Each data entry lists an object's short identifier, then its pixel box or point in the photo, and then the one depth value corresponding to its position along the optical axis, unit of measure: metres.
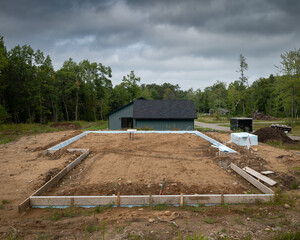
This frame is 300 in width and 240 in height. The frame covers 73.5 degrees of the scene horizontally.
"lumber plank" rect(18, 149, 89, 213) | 4.73
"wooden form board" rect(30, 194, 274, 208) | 4.93
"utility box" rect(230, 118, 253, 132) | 19.19
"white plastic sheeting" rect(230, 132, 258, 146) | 10.95
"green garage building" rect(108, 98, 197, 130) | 19.83
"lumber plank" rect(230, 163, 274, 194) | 5.57
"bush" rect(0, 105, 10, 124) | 22.25
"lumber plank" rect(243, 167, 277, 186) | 6.11
